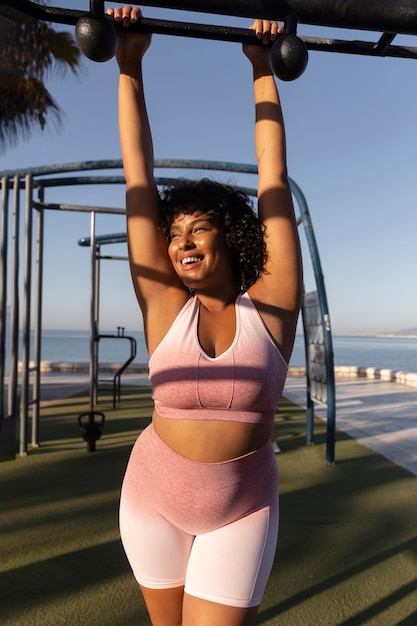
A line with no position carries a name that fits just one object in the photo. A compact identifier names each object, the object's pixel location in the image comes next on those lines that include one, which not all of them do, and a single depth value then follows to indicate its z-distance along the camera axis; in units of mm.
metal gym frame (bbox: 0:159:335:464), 4359
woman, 1055
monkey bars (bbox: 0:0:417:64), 820
